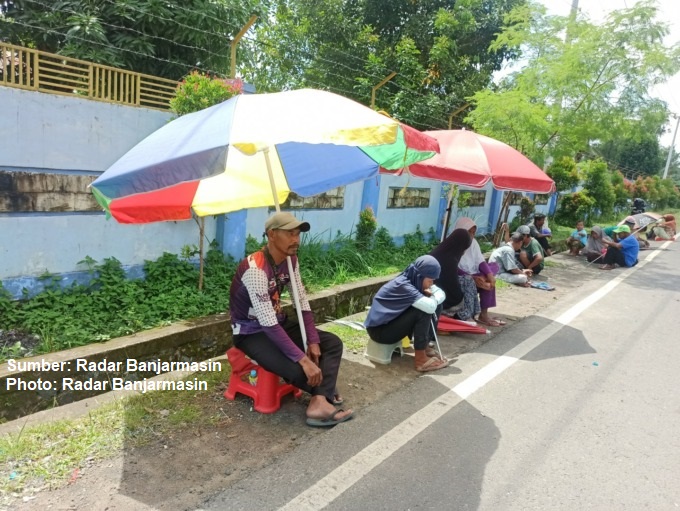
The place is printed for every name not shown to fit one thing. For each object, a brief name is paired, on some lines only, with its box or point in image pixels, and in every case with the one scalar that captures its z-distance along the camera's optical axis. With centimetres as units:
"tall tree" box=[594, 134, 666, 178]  4025
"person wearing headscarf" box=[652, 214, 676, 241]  1520
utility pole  3800
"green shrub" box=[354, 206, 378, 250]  841
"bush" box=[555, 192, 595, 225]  1673
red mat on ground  520
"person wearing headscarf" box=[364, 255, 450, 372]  408
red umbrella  496
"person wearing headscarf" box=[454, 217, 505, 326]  542
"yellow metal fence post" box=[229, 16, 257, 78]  561
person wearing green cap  1042
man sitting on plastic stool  312
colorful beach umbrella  245
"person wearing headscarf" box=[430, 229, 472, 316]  512
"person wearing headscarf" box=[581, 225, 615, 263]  1087
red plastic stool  330
